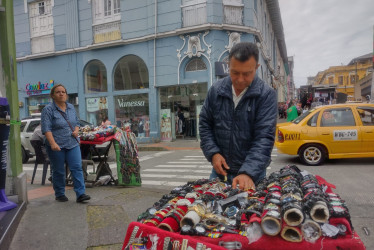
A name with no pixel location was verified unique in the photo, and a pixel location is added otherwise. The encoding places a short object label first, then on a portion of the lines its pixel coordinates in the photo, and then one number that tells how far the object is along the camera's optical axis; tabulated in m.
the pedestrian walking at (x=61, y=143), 4.41
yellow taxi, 7.61
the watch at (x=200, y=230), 1.37
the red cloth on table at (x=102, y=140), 5.54
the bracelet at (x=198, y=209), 1.48
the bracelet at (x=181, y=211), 1.50
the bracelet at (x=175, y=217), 1.46
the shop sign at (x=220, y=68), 14.14
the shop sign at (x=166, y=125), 15.74
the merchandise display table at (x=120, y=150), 5.60
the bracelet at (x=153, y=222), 1.46
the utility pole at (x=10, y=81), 3.98
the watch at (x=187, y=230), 1.38
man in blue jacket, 2.01
